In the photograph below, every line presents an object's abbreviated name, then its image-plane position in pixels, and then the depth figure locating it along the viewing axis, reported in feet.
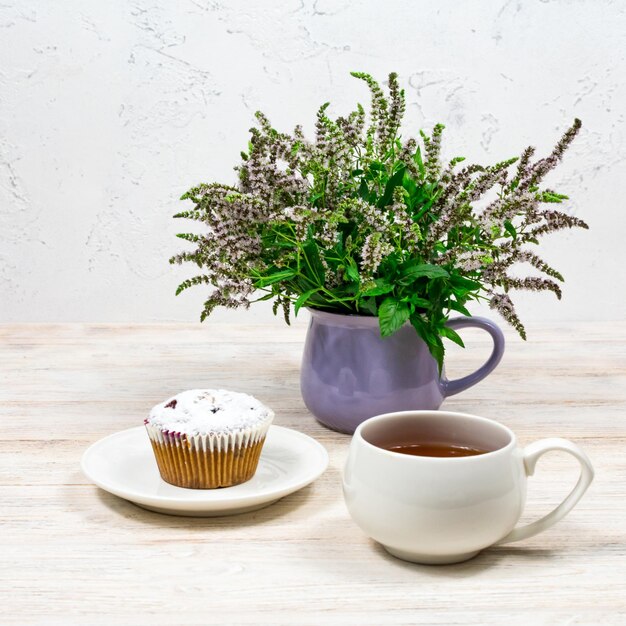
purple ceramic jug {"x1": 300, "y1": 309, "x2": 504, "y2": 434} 3.30
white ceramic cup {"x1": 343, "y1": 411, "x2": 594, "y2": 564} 2.69
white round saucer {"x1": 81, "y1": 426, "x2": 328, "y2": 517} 2.89
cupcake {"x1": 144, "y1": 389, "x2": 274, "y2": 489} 3.01
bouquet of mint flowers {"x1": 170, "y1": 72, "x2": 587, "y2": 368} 3.14
